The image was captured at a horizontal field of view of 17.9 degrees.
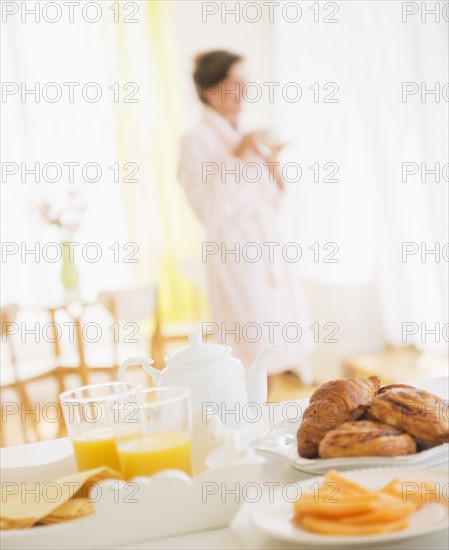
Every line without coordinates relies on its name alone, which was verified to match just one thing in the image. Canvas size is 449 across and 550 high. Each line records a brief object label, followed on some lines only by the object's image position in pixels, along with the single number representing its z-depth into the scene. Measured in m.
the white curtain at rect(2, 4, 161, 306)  5.63
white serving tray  1.27
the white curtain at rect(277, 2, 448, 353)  4.23
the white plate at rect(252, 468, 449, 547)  1.22
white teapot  1.47
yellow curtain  5.82
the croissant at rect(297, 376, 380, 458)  1.41
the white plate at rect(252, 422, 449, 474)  1.36
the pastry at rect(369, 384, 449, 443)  1.38
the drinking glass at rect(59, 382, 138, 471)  1.37
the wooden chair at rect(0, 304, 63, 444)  4.03
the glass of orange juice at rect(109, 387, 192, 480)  1.32
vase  4.71
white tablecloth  1.24
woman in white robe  3.65
